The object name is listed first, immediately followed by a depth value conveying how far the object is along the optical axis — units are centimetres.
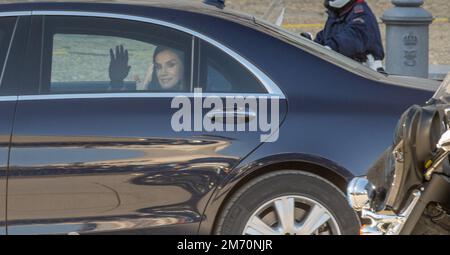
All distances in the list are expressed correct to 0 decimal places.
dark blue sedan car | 926
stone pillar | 1800
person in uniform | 1400
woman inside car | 968
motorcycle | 594
